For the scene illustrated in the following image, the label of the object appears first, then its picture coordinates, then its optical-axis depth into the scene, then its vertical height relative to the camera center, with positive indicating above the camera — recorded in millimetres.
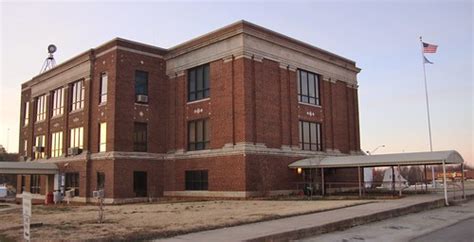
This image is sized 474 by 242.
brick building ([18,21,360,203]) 34906 +5068
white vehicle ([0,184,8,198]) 65575 -1500
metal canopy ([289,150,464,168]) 28578 +1126
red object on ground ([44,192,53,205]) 41812 -1590
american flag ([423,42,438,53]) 43875 +11688
